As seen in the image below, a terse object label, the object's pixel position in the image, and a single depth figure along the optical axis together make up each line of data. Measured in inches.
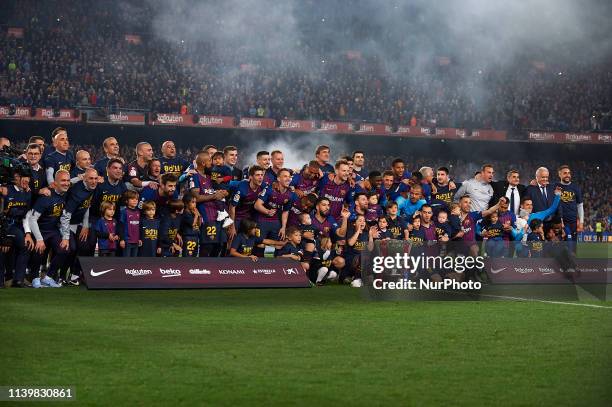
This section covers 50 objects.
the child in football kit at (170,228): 525.0
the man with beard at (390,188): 604.5
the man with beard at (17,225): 483.5
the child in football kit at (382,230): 556.1
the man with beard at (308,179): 583.5
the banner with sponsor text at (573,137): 1840.6
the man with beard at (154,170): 537.6
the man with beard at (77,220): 501.4
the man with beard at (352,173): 586.2
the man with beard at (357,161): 603.2
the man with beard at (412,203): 585.6
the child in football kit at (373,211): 572.4
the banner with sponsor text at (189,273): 473.1
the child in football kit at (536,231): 590.2
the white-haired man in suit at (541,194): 619.5
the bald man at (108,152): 523.2
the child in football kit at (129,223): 513.0
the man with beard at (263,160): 571.8
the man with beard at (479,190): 614.9
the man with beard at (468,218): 582.6
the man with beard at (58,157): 515.5
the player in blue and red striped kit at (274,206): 558.9
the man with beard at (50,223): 490.6
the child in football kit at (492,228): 593.9
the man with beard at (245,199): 556.4
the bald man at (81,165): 527.2
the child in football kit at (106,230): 510.9
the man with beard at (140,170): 538.3
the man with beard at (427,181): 609.0
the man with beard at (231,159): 577.9
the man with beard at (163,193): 524.7
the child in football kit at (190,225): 529.3
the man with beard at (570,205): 629.3
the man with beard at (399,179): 604.7
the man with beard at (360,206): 565.3
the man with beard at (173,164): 558.3
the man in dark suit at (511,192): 613.6
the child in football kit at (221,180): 545.6
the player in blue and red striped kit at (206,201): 538.9
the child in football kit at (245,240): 538.3
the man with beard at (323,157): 593.6
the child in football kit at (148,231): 517.7
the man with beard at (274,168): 577.9
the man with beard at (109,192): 515.8
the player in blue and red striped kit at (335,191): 582.9
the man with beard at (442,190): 616.1
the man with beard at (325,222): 564.1
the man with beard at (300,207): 563.5
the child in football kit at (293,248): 546.6
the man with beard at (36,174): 491.5
